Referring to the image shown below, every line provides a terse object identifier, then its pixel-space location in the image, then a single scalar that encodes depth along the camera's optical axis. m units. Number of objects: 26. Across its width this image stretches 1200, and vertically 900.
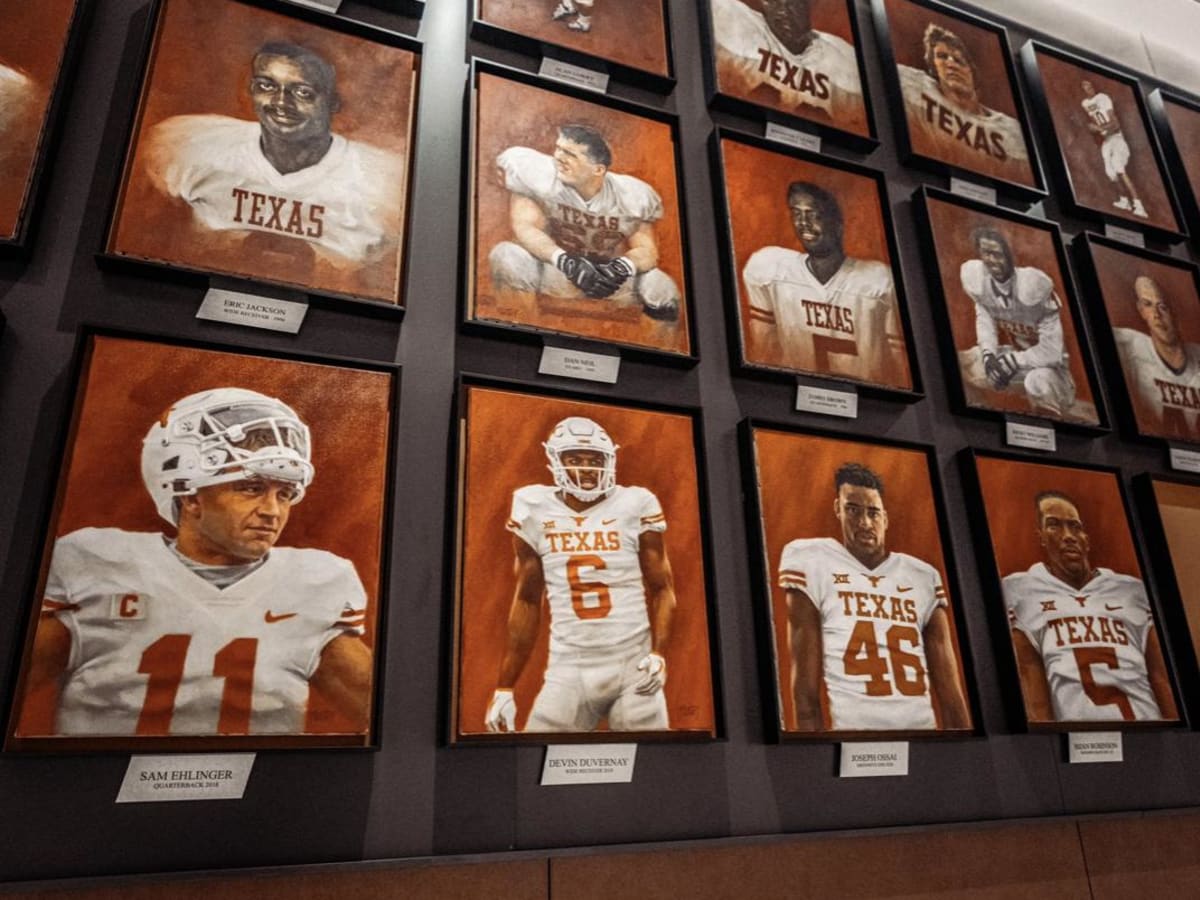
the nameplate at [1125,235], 2.18
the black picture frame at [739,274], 1.57
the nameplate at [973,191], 2.03
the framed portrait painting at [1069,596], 1.55
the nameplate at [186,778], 1.01
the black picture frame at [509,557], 1.16
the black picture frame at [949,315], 1.75
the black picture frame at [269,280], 1.21
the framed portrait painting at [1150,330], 1.94
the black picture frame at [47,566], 0.97
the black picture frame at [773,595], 1.34
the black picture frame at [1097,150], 2.15
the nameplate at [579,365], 1.43
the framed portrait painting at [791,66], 1.83
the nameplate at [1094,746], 1.54
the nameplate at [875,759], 1.37
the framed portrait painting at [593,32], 1.64
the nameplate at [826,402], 1.60
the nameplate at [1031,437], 1.76
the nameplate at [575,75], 1.67
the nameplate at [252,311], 1.25
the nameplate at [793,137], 1.86
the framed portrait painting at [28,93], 1.17
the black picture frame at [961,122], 2.00
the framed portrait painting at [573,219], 1.43
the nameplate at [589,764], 1.20
